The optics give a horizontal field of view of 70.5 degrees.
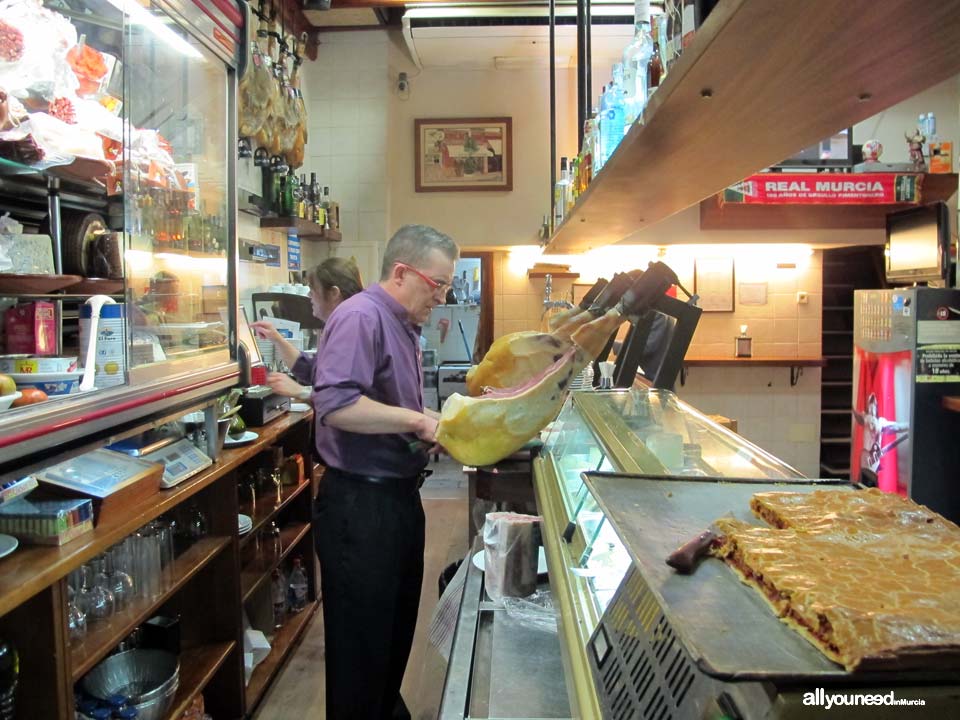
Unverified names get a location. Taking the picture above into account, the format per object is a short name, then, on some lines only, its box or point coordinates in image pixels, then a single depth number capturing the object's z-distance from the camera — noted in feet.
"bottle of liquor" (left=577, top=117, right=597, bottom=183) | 7.22
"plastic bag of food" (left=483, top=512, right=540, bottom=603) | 5.31
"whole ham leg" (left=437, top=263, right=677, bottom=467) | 4.34
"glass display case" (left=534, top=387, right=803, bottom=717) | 3.37
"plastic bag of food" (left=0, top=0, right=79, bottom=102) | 5.02
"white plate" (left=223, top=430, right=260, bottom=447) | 8.78
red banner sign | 18.61
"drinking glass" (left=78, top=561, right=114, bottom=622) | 6.34
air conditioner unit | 17.20
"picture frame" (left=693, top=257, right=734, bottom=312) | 20.62
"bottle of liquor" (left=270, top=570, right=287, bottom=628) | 10.68
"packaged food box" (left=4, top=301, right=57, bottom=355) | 5.89
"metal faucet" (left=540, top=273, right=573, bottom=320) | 21.15
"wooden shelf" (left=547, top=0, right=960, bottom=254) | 2.47
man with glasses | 6.75
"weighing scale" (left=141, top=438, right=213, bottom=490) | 6.87
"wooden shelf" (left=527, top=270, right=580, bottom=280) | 21.26
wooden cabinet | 4.98
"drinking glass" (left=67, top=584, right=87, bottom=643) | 5.92
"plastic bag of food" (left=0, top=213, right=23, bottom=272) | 5.40
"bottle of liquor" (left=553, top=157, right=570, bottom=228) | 10.67
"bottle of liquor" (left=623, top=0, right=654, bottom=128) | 5.68
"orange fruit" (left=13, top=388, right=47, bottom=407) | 4.26
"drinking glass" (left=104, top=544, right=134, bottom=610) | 6.60
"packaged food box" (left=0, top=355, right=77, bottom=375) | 5.05
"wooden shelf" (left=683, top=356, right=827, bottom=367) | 20.27
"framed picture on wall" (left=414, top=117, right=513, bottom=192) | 20.90
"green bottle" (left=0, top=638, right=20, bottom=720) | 4.90
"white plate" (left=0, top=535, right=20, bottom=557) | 4.86
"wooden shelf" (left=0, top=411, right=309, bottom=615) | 4.48
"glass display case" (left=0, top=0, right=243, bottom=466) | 5.08
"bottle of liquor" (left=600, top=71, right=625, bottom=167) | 6.46
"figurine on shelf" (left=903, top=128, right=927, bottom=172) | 19.12
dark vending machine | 12.93
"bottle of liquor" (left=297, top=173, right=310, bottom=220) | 15.25
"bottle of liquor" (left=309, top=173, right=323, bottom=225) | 16.40
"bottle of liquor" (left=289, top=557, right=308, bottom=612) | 11.24
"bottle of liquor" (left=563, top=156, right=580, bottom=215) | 8.88
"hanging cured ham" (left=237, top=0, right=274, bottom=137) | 11.71
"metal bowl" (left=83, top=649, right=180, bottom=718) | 6.75
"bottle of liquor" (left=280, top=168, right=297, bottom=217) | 14.66
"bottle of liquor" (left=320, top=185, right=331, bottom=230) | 17.29
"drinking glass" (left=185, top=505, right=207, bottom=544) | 8.17
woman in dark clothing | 10.02
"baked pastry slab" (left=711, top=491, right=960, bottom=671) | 1.55
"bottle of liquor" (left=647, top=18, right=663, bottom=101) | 4.43
